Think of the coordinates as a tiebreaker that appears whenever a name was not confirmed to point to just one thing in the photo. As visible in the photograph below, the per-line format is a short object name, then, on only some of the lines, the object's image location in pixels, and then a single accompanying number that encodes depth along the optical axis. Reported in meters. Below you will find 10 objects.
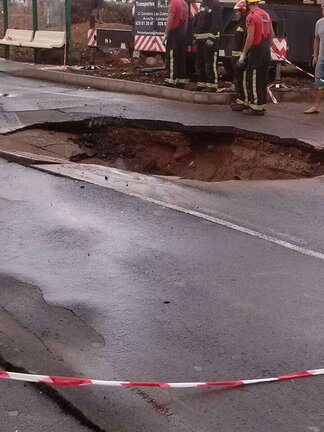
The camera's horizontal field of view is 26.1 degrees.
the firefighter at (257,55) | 12.67
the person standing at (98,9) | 26.77
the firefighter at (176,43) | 14.73
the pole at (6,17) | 22.36
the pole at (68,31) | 18.98
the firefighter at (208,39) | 14.27
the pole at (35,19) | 20.38
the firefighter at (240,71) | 13.34
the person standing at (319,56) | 12.69
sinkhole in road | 10.25
